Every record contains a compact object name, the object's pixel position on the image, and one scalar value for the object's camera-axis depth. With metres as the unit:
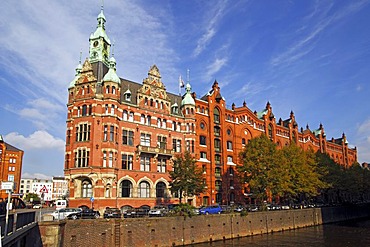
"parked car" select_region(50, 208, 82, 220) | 38.56
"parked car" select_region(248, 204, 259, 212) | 59.48
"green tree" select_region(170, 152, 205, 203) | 54.25
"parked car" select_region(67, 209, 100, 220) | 38.78
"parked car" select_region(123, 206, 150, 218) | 41.77
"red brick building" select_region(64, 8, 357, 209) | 55.19
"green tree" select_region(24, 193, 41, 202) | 136.90
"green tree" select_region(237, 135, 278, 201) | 63.00
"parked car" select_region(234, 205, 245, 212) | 55.63
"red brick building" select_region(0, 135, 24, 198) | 101.69
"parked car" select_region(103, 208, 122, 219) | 40.10
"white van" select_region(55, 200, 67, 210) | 28.76
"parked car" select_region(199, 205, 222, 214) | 51.26
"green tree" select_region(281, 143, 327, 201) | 69.56
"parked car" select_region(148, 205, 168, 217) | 44.01
